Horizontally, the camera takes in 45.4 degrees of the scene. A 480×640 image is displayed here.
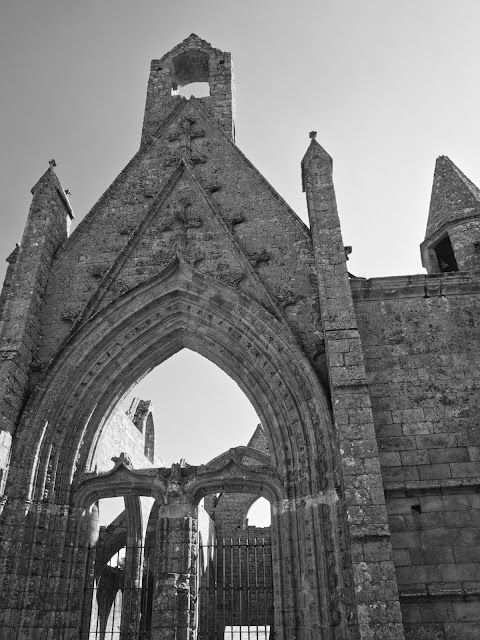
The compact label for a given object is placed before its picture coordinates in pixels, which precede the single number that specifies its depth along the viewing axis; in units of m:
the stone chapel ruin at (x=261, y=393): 6.22
